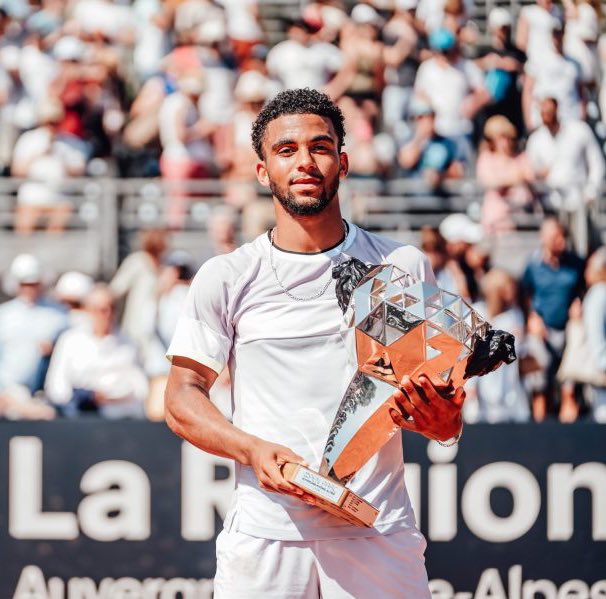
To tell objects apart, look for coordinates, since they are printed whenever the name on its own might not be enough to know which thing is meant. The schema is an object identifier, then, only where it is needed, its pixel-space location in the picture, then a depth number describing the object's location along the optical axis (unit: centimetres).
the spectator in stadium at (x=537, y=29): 1335
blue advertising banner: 880
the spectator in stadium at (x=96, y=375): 1042
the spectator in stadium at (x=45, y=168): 1229
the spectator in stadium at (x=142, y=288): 1121
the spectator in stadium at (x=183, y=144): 1266
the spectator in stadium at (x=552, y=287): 1112
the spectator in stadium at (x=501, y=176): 1216
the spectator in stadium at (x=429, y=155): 1266
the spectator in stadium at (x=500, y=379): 1060
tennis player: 470
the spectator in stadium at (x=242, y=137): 1242
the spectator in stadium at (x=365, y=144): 1262
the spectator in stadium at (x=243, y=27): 1337
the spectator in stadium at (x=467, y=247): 1148
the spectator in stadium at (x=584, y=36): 1313
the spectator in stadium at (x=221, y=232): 1160
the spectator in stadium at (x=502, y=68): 1300
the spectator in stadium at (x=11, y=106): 1291
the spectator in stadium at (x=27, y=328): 1064
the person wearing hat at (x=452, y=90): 1287
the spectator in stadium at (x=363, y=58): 1332
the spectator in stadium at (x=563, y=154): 1262
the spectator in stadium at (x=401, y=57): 1323
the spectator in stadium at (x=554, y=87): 1295
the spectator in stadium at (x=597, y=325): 1074
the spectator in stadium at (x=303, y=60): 1323
